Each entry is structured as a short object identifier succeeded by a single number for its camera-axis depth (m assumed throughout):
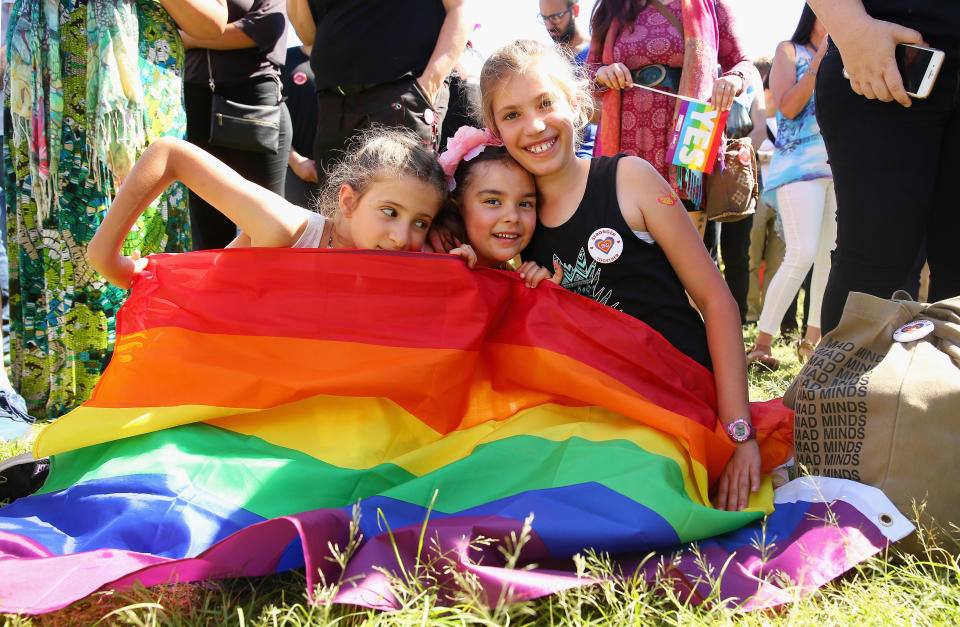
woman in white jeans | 3.77
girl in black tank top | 2.05
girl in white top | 2.03
